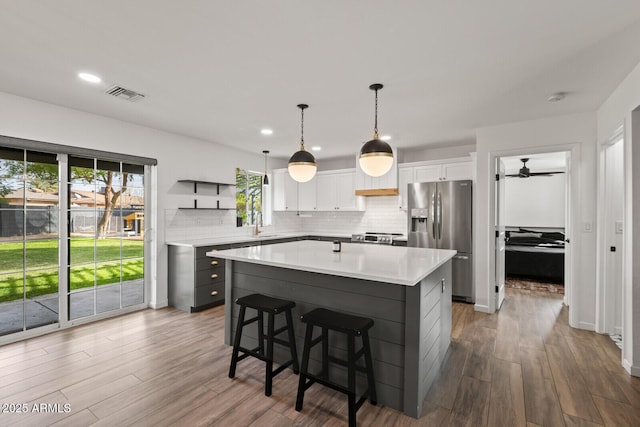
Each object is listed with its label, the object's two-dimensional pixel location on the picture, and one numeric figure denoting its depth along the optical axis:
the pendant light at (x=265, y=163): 5.50
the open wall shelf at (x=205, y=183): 4.66
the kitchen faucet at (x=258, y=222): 5.81
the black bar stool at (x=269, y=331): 2.32
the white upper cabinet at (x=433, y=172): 4.74
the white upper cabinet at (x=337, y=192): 6.04
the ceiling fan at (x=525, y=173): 6.79
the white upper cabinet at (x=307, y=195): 6.45
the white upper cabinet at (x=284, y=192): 6.50
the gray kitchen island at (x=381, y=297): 2.04
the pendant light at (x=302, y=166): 3.14
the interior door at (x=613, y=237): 3.26
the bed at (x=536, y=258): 5.81
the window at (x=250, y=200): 5.86
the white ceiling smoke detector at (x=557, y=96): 3.02
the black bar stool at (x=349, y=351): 1.95
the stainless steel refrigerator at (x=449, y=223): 4.50
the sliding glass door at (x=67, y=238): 3.21
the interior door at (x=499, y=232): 4.21
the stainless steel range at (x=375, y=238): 5.35
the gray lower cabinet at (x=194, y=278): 4.14
